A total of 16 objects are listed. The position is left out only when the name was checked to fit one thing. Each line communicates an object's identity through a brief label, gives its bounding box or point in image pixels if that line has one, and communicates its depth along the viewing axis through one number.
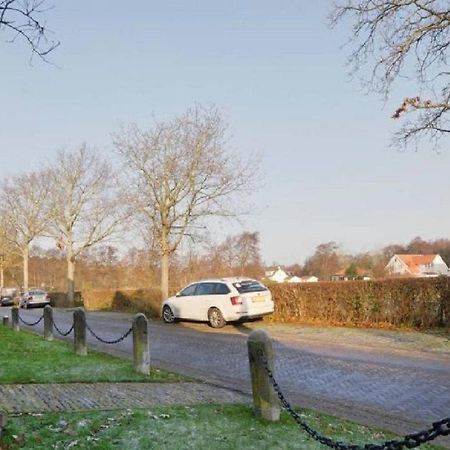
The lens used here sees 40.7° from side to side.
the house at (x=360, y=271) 73.99
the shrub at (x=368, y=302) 18.20
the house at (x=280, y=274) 107.75
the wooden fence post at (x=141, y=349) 10.36
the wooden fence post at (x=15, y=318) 20.80
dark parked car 57.84
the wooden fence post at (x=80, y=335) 13.19
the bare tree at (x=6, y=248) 59.71
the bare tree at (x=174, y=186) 26.70
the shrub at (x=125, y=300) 30.74
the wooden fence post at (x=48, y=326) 16.62
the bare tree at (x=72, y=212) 47.91
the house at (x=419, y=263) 103.75
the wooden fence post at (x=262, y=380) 6.89
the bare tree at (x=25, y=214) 54.31
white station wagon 20.22
